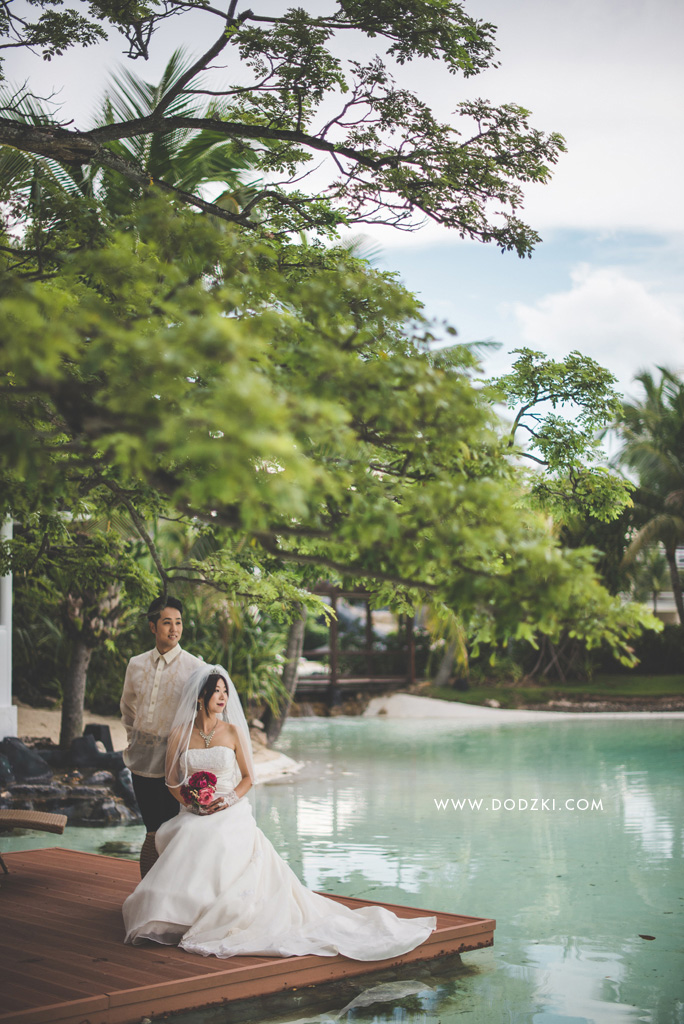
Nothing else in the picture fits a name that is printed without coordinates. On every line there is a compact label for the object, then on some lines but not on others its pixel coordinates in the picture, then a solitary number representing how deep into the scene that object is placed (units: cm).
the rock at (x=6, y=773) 1060
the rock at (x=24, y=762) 1097
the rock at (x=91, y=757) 1198
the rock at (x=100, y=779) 1139
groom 571
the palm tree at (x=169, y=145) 1110
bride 500
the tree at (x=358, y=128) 569
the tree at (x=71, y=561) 670
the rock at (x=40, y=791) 1058
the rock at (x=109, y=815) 1077
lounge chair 691
